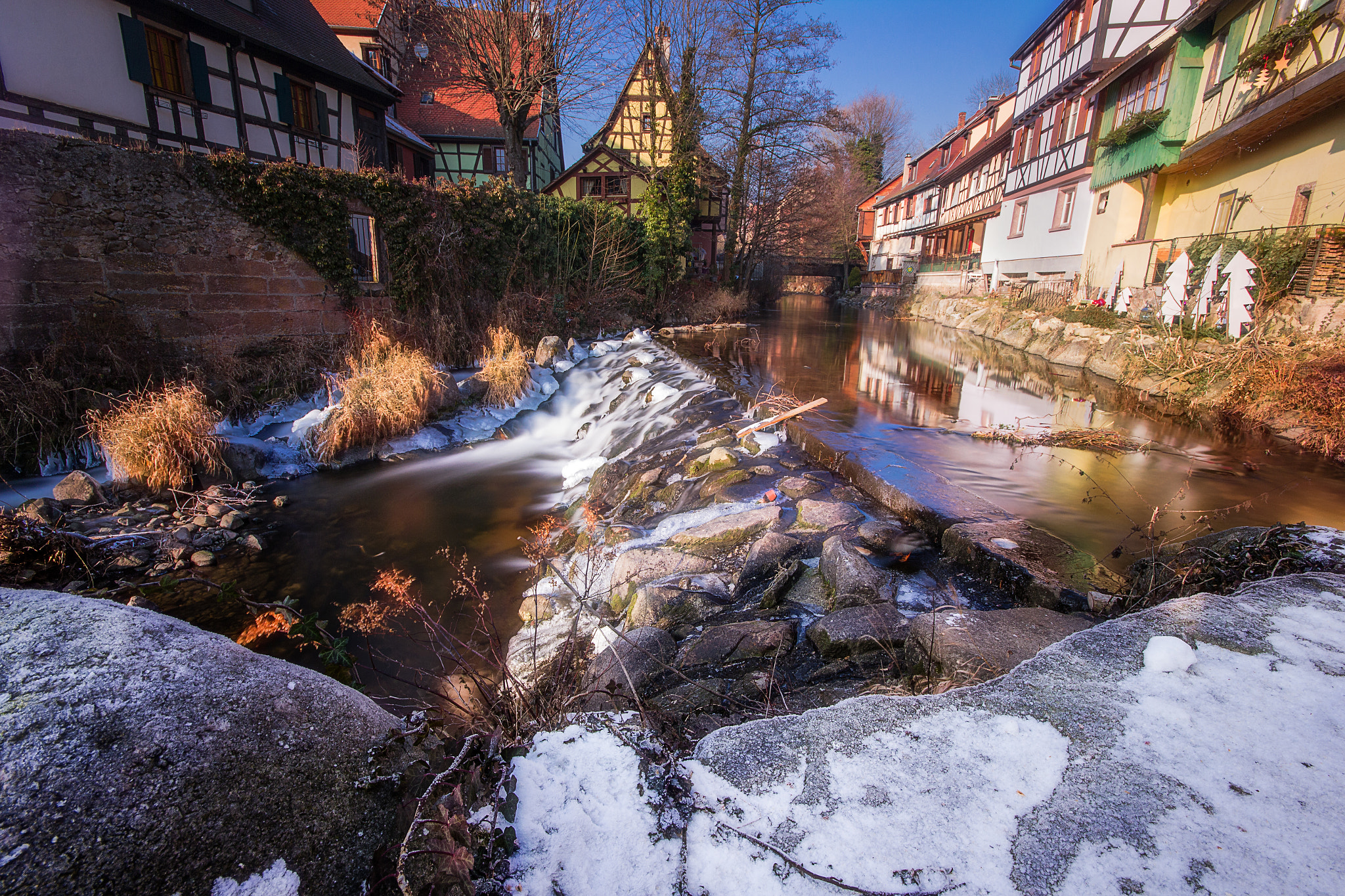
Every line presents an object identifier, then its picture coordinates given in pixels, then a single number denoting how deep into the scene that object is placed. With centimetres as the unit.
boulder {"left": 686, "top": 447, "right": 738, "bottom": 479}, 639
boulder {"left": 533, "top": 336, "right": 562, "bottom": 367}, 1205
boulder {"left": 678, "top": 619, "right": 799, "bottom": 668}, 328
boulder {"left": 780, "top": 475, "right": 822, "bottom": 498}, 556
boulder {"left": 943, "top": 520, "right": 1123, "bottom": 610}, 361
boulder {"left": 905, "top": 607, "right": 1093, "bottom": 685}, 247
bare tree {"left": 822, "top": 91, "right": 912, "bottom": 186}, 5084
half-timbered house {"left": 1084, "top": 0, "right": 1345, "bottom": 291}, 1056
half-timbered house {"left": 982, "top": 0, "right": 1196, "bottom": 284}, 1819
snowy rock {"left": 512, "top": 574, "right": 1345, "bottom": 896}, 138
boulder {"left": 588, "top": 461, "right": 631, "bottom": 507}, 673
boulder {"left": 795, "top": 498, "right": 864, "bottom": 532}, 483
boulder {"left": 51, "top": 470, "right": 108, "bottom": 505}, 592
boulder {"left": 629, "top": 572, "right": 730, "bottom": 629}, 388
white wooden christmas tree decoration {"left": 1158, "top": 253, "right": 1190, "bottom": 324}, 1015
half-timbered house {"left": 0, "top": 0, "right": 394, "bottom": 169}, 994
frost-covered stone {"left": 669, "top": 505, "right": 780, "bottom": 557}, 474
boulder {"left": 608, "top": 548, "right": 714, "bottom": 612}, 439
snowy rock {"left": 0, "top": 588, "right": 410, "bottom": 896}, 101
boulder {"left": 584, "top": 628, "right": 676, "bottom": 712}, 306
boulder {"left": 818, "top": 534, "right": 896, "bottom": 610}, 366
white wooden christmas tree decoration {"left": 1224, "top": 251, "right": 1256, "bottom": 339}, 859
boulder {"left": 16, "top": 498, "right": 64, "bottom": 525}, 529
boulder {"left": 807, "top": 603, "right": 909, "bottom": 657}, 307
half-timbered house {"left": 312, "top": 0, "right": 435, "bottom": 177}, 2147
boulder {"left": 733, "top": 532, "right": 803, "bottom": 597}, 418
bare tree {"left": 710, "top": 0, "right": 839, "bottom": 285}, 2255
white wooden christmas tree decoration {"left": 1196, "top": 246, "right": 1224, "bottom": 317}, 917
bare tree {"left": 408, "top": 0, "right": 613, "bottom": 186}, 1484
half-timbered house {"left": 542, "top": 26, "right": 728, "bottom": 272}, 2534
